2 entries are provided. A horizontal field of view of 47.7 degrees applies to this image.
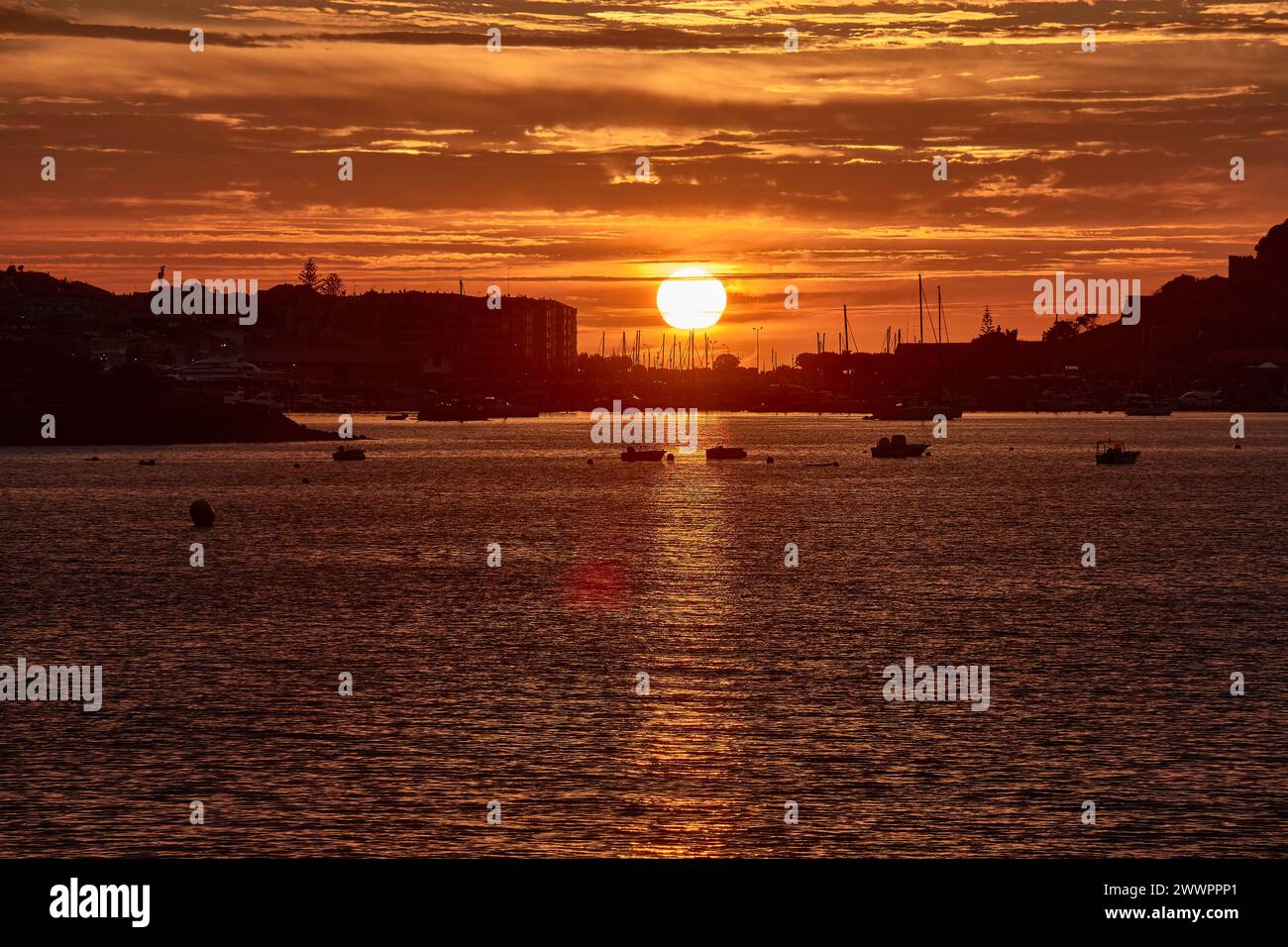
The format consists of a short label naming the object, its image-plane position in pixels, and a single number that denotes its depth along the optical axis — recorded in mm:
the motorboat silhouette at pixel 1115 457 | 192250
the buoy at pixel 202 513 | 114312
